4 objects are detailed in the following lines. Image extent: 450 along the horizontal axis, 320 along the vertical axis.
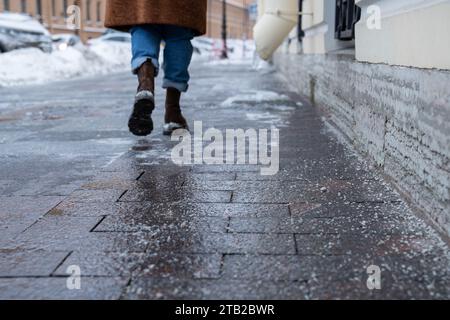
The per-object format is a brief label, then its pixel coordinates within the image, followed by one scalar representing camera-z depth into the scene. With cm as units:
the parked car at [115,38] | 3081
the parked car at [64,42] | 2003
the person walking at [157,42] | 399
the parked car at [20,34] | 1711
